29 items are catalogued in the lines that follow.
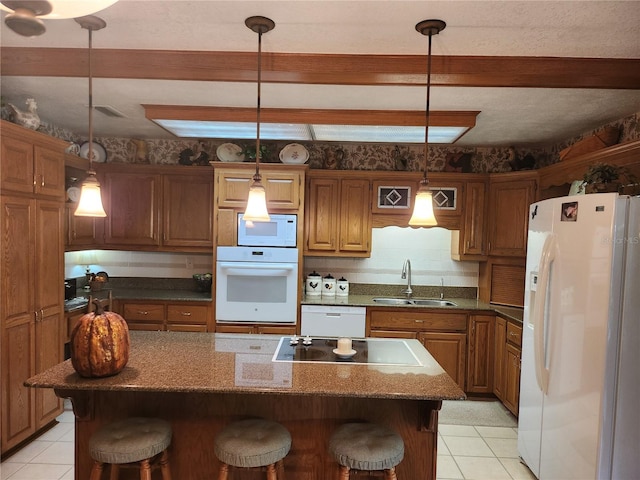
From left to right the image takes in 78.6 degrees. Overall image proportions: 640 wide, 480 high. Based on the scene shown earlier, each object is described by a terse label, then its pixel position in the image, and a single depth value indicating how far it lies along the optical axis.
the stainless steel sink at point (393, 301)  4.13
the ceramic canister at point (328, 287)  4.12
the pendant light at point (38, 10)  0.98
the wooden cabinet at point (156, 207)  4.03
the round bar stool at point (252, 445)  1.66
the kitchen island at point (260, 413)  1.94
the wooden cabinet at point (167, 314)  3.79
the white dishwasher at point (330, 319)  3.76
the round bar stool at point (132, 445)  1.66
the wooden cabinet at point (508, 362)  3.32
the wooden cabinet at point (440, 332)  3.75
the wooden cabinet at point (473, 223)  3.98
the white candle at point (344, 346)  2.09
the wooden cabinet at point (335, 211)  4.01
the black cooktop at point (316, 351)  2.02
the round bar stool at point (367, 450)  1.66
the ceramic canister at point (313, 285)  4.10
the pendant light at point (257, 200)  1.90
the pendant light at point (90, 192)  1.86
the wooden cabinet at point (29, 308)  2.57
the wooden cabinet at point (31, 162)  2.51
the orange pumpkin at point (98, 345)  1.63
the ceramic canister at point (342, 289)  4.16
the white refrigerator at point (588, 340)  1.93
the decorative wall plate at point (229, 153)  3.96
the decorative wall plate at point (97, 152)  4.02
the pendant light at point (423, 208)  1.94
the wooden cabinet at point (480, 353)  3.74
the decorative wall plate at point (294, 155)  3.88
